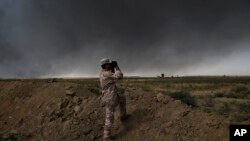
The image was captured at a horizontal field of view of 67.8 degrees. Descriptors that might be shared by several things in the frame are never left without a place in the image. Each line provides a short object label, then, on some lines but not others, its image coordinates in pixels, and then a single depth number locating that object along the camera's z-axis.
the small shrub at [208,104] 10.95
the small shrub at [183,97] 9.47
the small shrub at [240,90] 19.07
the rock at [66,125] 5.66
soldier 4.99
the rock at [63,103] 6.10
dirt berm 5.26
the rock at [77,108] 5.98
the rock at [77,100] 6.16
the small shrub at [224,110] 9.45
